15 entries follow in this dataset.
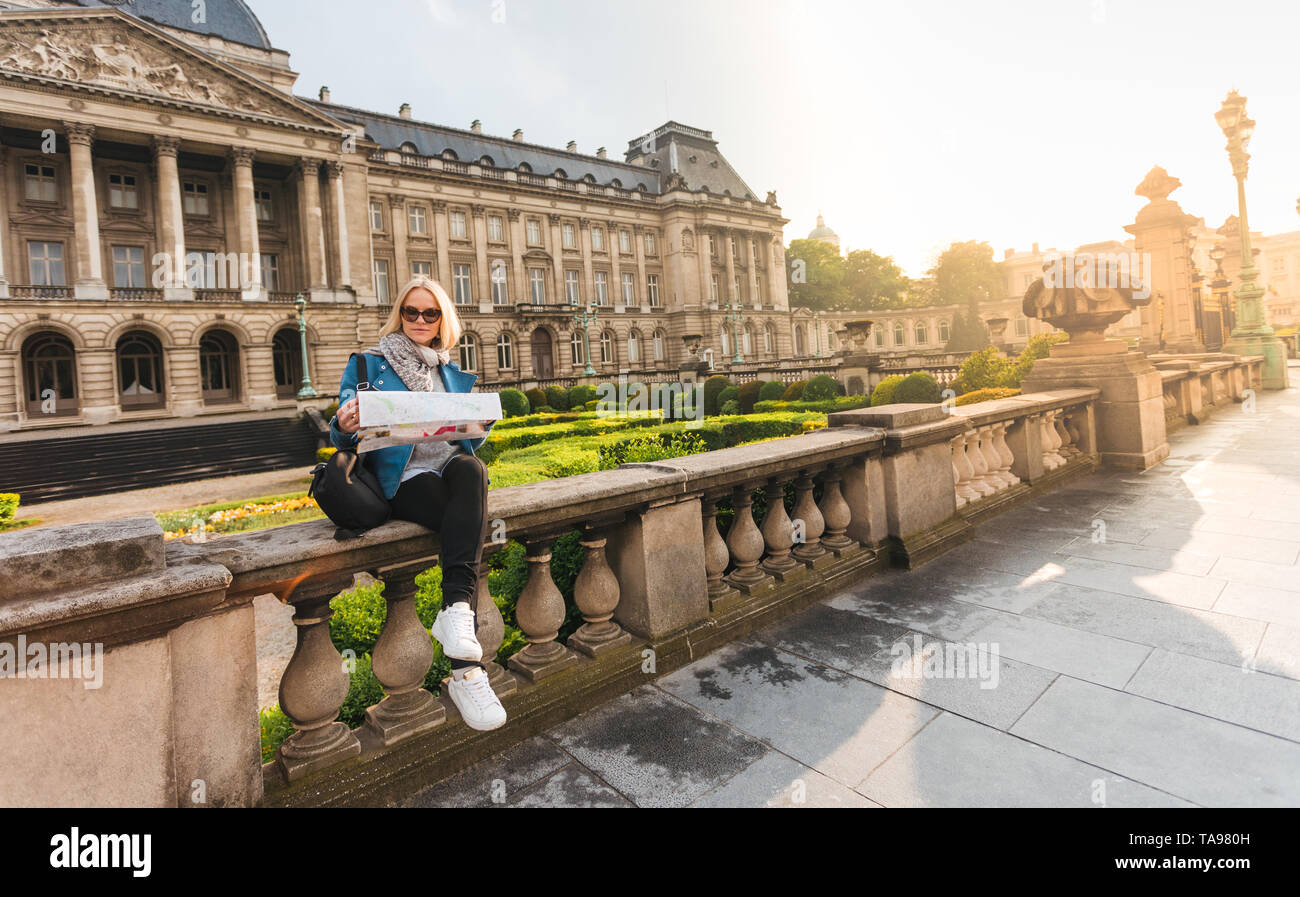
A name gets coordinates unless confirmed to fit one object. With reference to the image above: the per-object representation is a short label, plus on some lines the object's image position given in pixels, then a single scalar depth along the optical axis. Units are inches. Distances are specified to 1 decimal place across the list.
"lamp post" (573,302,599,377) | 1897.1
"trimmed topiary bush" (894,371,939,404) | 695.7
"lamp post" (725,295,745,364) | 2199.8
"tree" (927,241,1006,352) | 2994.6
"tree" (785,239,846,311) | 3102.9
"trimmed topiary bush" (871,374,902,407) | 727.1
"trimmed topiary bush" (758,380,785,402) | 932.0
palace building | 1178.0
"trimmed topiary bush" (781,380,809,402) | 906.8
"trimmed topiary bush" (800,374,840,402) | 848.3
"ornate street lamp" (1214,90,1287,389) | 746.2
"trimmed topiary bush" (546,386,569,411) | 1279.5
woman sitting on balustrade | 101.4
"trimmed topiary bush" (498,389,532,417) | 1109.1
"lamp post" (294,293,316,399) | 1245.7
